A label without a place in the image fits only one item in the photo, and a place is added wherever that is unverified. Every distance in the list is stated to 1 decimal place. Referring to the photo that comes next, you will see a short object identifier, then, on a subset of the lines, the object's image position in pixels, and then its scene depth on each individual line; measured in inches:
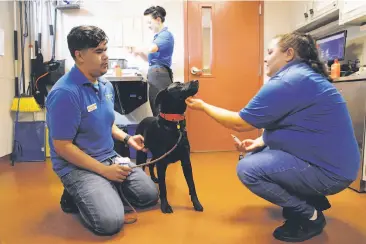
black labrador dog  71.7
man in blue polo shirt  62.1
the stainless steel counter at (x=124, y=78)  126.7
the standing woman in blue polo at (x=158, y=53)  119.4
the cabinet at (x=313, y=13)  117.2
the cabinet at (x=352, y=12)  97.1
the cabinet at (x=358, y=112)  86.5
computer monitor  112.7
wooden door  153.3
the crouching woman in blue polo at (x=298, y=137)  55.7
